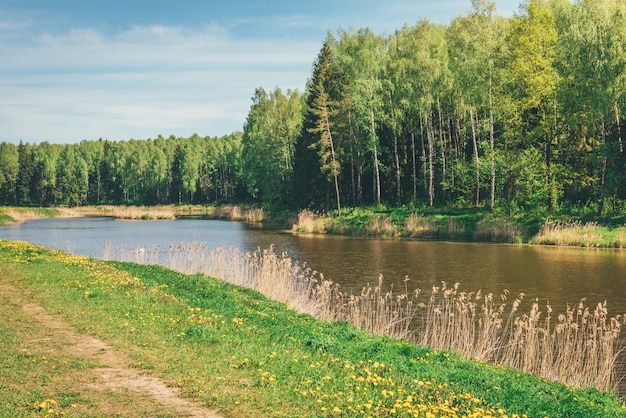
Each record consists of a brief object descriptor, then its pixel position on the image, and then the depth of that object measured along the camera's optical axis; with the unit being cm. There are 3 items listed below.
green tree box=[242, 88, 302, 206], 7181
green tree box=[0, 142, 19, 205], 13400
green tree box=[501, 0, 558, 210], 4247
